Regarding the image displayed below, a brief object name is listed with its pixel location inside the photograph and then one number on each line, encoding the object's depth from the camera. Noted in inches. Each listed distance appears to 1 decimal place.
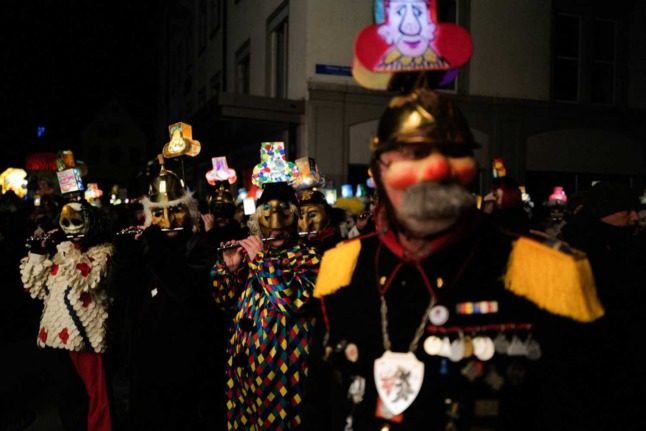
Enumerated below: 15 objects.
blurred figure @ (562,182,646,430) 127.5
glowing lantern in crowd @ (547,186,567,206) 470.5
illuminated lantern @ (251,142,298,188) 171.9
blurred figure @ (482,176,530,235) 212.7
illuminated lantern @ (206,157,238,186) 388.0
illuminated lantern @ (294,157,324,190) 230.1
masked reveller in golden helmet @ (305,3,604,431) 73.1
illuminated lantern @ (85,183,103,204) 479.5
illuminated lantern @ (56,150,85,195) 214.5
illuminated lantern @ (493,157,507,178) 315.8
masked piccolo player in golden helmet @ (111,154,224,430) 165.8
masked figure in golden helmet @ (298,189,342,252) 214.2
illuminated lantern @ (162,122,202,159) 209.5
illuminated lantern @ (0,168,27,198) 678.1
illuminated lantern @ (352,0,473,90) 79.4
